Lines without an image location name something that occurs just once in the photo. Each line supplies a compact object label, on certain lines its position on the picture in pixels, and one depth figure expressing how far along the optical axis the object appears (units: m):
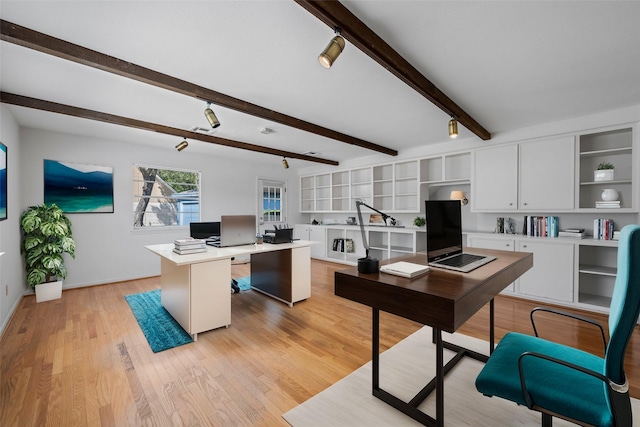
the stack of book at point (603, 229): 3.34
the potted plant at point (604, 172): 3.33
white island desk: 2.70
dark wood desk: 1.25
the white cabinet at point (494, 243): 3.90
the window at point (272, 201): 6.88
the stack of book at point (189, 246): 2.90
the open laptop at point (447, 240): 1.82
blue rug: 2.61
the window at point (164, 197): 4.99
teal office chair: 0.96
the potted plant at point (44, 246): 3.57
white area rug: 1.66
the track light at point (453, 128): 2.93
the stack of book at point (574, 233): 3.53
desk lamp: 1.66
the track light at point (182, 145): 4.02
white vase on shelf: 3.30
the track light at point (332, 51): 1.58
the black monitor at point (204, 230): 3.92
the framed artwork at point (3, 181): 2.76
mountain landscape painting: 4.11
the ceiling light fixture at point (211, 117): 2.72
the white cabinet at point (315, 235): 6.65
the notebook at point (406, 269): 1.57
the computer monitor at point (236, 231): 3.34
